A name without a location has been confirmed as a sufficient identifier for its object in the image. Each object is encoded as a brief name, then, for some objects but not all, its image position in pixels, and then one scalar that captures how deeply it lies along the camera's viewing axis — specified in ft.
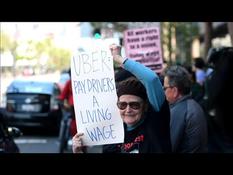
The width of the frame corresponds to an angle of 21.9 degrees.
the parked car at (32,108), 48.44
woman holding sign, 12.76
